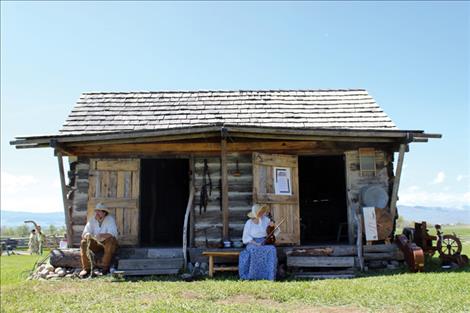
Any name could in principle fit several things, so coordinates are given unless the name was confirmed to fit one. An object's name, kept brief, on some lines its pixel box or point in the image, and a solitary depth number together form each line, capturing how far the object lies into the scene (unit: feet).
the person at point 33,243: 63.67
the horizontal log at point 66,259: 29.78
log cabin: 30.07
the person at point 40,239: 59.36
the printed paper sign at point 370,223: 29.84
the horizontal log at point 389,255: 29.81
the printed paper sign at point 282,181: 31.83
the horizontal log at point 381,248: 29.80
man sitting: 28.68
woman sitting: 26.35
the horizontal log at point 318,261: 28.35
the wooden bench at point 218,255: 27.55
